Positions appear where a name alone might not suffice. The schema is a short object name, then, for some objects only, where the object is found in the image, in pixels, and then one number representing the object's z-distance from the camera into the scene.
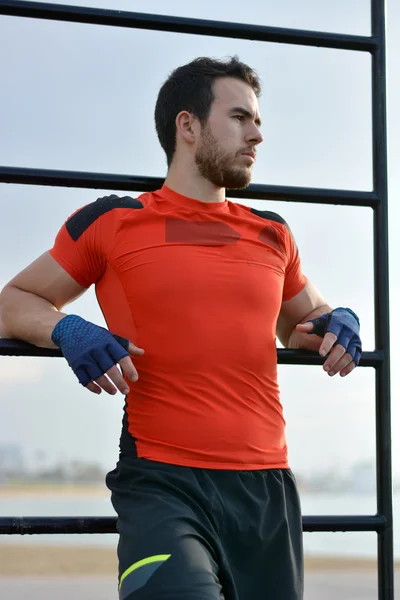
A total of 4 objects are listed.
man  2.76
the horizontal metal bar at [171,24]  2.98
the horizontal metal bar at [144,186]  2.92
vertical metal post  3.04
